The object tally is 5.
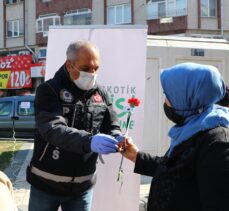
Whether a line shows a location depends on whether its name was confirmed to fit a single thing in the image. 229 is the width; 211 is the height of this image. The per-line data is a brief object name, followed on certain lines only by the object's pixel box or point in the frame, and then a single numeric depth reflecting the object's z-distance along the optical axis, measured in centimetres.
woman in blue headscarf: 172
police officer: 263
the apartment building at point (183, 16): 2427
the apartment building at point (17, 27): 2916
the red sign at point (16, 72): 2623
